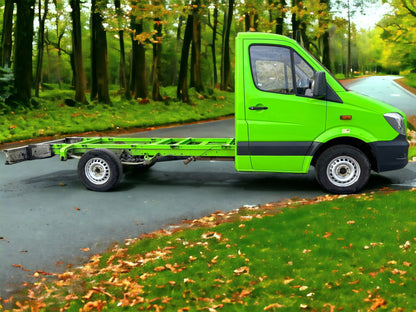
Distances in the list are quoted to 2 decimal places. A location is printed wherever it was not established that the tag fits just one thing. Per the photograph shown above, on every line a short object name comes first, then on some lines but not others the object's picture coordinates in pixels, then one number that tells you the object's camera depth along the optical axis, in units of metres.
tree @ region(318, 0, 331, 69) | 25.91
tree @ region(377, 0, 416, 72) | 28.23
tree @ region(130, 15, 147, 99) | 26.08
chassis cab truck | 8.17
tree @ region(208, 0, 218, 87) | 39.17
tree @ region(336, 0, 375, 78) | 30.23
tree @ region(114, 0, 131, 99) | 22.30
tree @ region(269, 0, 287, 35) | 25.45
